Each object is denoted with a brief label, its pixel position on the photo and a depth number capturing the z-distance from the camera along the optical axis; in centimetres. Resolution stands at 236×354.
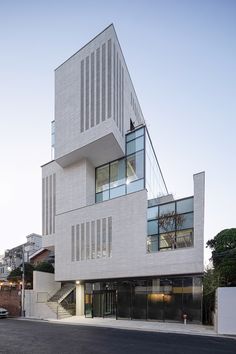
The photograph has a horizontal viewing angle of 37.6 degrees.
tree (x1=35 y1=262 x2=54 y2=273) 4614
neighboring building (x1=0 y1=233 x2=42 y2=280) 8118
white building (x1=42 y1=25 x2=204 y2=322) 2883
